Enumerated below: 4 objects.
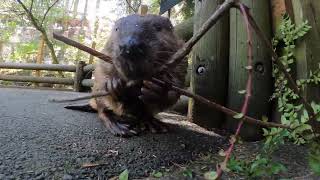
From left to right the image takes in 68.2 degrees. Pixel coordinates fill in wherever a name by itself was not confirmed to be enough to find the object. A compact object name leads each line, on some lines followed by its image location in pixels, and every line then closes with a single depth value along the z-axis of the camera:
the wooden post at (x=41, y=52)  6.39
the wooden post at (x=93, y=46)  6.32
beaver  1.06
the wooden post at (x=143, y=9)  2.11
